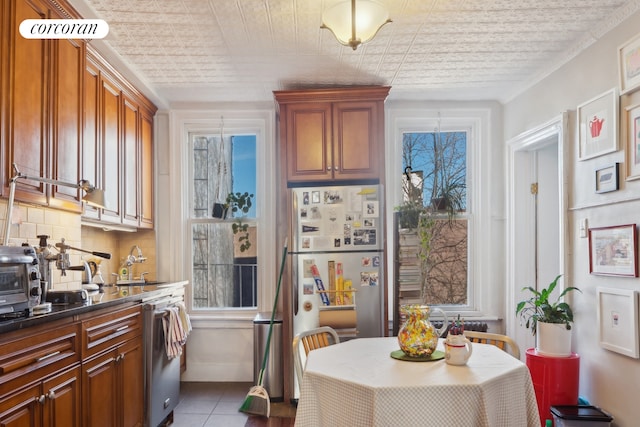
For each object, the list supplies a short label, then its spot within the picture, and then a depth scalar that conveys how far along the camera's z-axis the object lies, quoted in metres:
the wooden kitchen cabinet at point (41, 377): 1.72
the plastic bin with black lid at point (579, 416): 2.76
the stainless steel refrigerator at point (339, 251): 3.74
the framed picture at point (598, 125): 2.83
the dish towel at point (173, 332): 3.33
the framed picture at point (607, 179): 2.81
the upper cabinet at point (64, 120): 2.21
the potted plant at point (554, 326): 3.07
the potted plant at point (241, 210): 4.56
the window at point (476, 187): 4.49
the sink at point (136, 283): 4.04
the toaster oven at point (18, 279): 1.87
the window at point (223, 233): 4.60
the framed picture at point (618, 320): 2.62
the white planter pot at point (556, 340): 3.07
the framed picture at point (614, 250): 2.66
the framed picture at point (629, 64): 2.64
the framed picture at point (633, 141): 2.64
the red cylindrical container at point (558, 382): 3.00
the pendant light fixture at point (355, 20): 2.47
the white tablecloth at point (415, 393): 1.78
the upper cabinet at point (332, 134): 3.95
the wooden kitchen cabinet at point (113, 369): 2.35
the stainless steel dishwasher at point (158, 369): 3.10
